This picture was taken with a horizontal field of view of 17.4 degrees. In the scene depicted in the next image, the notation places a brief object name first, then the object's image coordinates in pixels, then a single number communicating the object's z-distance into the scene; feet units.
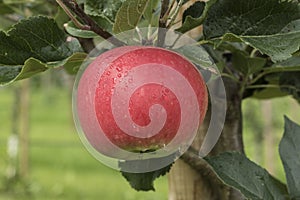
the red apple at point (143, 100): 1.82
